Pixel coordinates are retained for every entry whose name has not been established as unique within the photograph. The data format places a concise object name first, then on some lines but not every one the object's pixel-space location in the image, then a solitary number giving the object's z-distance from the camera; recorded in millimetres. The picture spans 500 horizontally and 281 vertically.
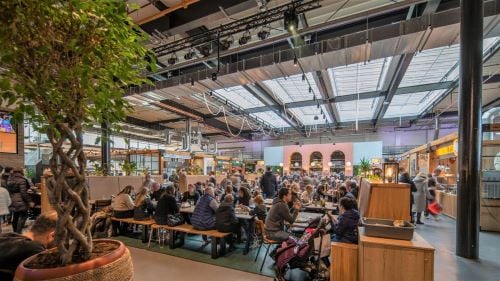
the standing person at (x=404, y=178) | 6495
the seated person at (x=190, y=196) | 6879
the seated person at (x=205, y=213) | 4852
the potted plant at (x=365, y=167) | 6984
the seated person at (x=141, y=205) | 5703
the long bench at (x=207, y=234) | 4531
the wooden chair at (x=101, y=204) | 6905
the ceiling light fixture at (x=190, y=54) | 5457
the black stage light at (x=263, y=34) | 4543
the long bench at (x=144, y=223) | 5457
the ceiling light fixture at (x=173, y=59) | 5686
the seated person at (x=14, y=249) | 1636
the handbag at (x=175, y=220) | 5176
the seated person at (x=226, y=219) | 4664
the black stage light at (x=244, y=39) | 4746
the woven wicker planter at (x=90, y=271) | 1103
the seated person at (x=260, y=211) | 5004
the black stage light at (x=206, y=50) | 5230
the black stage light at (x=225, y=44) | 4957
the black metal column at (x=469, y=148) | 4266
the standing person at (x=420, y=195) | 7043
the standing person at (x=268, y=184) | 8367
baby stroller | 3266
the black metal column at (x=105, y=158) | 8664
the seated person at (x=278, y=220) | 4152
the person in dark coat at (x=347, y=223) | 3314
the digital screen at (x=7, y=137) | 7836
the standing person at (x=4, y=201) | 4914
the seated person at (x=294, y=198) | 5520
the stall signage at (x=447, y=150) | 8055
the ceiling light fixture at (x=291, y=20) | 3908
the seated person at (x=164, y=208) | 5230
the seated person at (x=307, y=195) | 6607
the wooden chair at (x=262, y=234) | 4134
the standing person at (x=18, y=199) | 5504
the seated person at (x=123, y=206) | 5848
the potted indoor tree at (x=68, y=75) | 1068
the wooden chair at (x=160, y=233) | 5235
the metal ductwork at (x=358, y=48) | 3803
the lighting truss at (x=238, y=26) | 4004
